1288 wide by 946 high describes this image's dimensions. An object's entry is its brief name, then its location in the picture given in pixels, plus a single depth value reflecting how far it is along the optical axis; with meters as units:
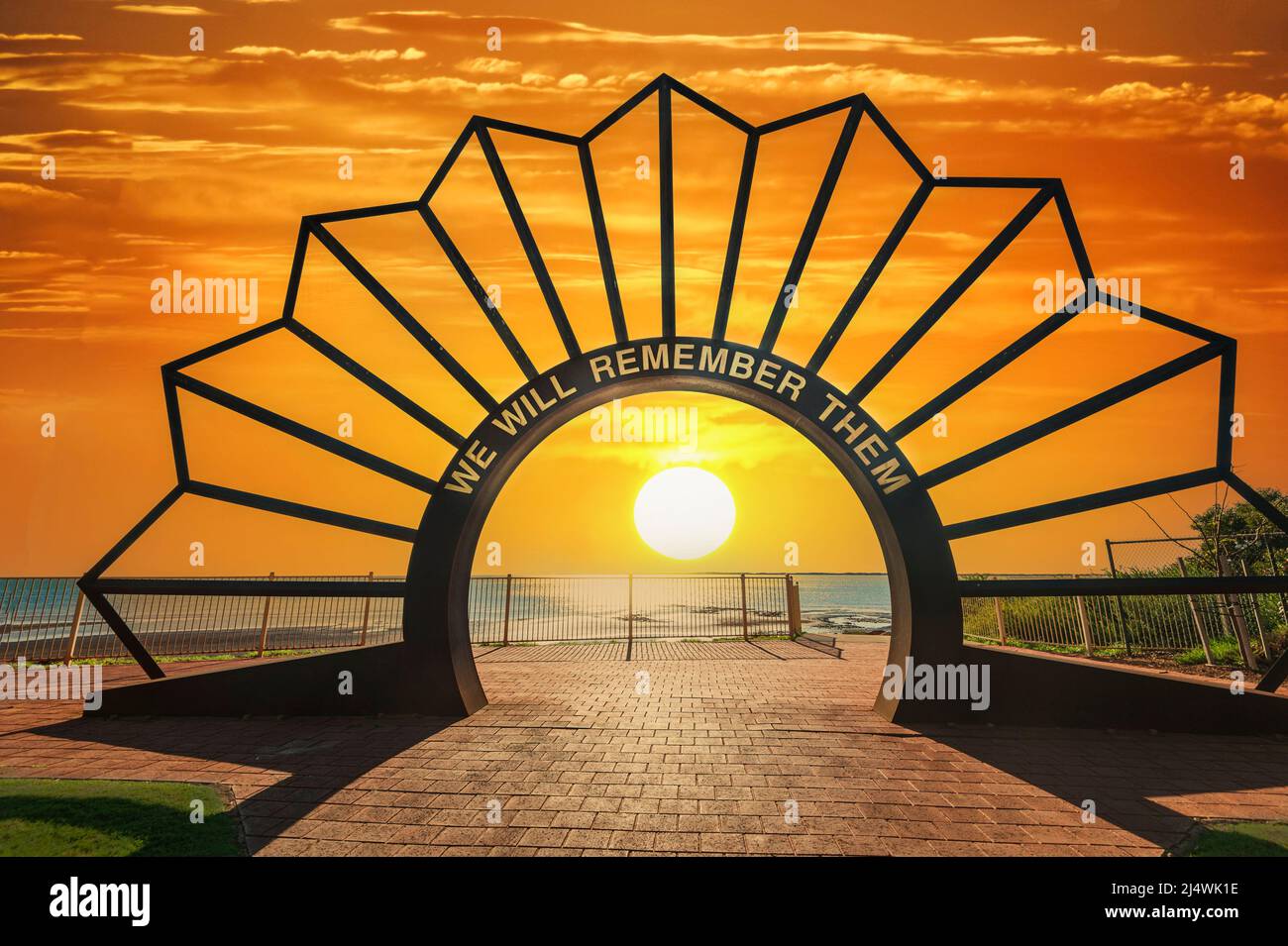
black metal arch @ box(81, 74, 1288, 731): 7.22
